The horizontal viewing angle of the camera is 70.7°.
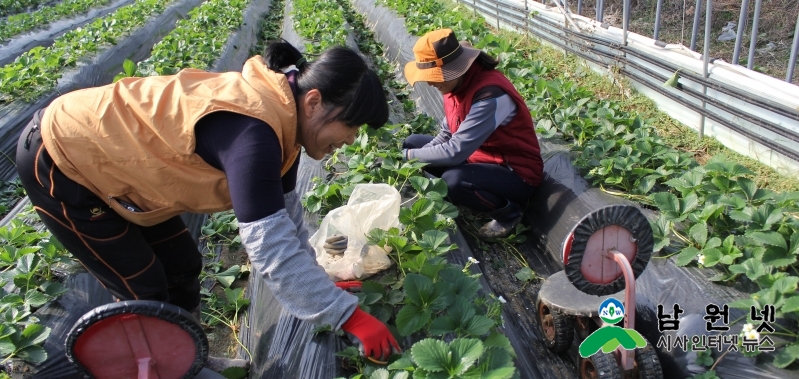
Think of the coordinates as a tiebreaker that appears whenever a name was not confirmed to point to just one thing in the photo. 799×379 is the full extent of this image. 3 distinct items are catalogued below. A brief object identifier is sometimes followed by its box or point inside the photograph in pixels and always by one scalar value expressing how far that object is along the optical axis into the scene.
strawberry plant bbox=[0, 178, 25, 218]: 4.00
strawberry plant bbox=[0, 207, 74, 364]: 1.73
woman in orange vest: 1.40
